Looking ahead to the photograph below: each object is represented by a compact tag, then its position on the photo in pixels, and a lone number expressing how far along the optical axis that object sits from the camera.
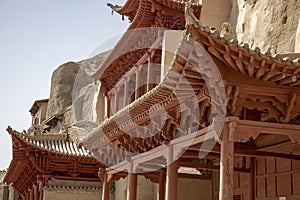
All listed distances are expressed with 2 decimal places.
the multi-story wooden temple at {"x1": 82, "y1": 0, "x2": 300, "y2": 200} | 8.25
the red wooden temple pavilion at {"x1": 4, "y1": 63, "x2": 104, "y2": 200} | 19.73
